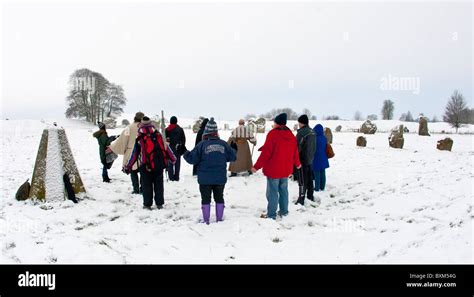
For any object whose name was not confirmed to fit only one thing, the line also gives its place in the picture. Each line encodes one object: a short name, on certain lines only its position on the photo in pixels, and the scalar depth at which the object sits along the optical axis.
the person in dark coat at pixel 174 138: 10.51
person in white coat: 8.72
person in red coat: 6.68
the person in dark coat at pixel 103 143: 9.76
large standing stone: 7.18
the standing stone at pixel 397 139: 17.73
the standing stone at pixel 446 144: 16.27
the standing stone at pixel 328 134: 17.30
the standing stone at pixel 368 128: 29.27
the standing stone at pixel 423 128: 24.77
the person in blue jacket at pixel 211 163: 6.33
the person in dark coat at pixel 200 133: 10.50
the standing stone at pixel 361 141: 18.91
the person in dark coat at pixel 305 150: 7.74
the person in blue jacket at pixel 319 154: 8.79
